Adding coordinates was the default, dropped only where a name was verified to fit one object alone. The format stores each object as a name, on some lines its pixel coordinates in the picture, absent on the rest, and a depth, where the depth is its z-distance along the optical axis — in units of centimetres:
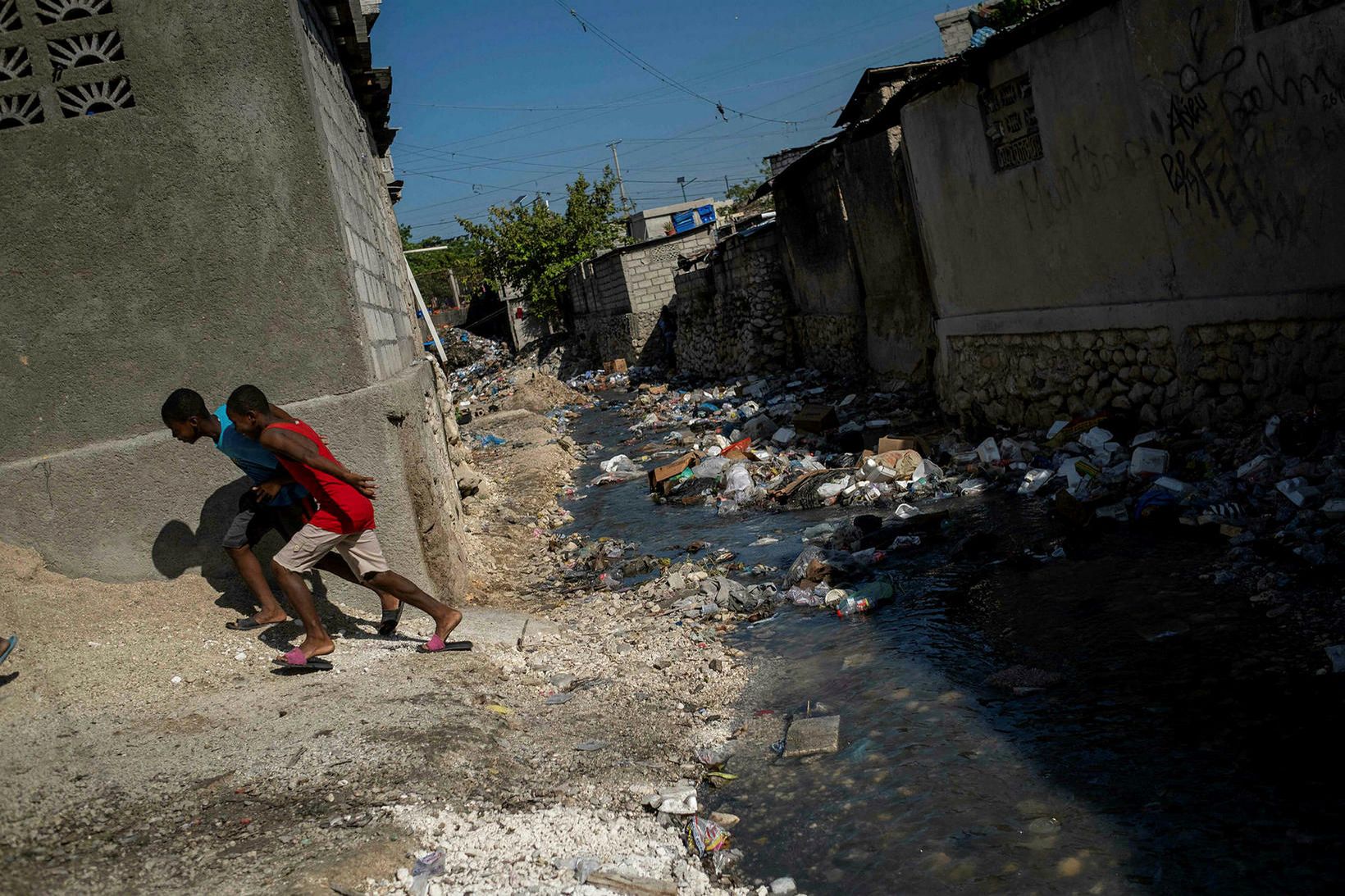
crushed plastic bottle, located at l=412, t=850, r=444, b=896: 285
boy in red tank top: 437
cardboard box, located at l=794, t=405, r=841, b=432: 1077
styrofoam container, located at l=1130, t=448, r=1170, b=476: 630
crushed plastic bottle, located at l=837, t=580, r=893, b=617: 561
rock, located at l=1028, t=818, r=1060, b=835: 310
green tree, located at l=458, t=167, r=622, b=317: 3338
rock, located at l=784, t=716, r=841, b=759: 395
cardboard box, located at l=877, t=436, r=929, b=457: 862
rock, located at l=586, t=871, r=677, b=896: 290
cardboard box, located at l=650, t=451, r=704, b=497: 1009
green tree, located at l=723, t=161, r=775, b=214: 3353
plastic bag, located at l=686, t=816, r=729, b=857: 327
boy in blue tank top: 457
